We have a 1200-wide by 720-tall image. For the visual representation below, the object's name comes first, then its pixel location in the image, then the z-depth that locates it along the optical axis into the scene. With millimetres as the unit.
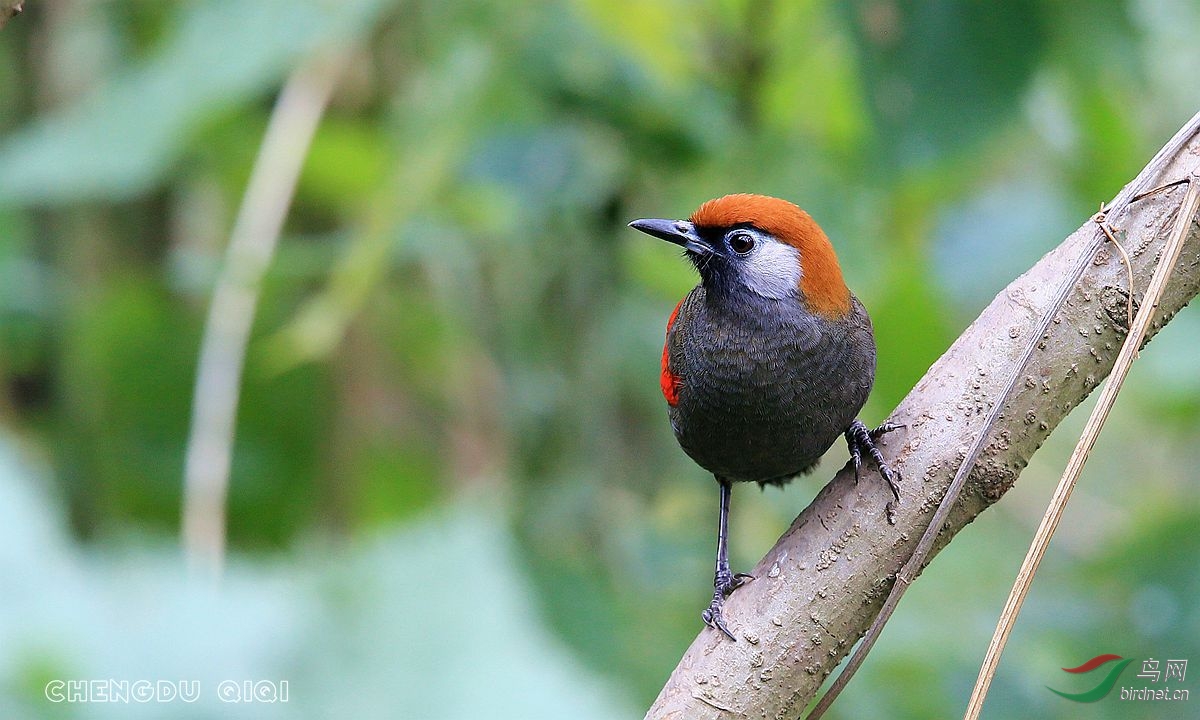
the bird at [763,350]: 4289
